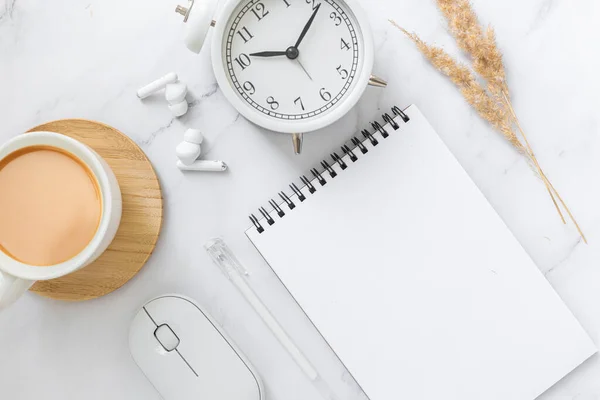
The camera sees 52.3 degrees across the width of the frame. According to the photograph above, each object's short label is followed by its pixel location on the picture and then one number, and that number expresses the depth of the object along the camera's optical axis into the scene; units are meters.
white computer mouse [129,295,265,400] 0.81
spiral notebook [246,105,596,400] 0.81
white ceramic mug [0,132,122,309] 0.68
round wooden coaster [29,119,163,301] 0.80
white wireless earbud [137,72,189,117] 0.79
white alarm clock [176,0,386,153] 0.71
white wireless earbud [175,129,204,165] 0.79
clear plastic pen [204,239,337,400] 0.82
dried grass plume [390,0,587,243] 0.80
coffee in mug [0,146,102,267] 0.72
